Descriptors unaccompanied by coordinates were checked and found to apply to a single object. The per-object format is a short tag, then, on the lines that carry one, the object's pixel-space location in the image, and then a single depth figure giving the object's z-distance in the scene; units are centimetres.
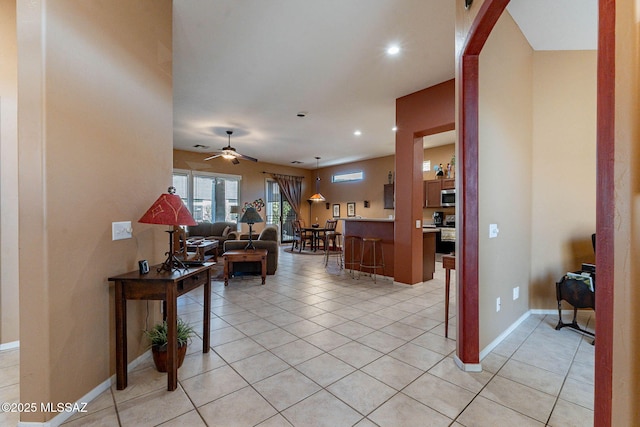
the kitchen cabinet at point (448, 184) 723
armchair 529
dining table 838
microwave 724
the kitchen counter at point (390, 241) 492
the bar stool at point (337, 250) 666
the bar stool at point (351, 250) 552
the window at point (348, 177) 990
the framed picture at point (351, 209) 999
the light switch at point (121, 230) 193
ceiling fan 579
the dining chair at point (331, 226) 782
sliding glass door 1020
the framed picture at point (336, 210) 1055
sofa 789
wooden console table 185
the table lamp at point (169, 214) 189
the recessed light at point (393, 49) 313
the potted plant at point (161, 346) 207
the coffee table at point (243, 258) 468
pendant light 963
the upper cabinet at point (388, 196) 870
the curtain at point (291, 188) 1030
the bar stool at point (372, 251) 500
